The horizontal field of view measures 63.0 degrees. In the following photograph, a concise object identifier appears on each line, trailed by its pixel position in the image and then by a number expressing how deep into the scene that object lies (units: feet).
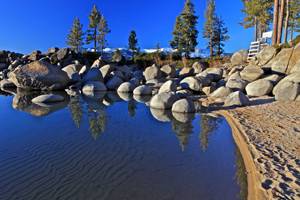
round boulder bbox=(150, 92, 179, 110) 33.30
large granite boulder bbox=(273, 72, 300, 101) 33.73
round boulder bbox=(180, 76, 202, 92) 46.75
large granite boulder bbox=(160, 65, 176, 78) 63.52
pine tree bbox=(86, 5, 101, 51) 133.90
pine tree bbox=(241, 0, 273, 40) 91.30
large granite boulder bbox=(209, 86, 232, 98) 39.52
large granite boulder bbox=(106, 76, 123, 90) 58.49
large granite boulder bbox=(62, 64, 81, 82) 63.94
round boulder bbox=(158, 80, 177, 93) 43.45
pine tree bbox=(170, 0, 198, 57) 112.78
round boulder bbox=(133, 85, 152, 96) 48.85
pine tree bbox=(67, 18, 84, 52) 136.36
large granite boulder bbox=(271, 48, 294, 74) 44.96
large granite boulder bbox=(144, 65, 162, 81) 62.59
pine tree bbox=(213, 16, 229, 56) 112.78
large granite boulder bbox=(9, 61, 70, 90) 52.80
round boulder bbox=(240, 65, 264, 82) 44.60
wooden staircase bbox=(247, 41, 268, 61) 65.31
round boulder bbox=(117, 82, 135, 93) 53.83
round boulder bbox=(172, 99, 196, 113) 30.94
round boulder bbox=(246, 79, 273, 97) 38.47
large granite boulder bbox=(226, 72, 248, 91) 42.04
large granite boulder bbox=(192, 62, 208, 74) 68.11
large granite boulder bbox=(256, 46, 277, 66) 51.10
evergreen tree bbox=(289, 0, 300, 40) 93.71
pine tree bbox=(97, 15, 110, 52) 137.68
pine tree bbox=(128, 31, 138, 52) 135.23
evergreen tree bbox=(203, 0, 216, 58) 111.96
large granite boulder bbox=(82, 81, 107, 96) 53.43
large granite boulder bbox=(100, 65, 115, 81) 63.62
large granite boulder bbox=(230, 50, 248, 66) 67.50
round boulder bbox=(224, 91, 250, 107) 33.01
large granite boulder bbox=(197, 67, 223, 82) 52.92
